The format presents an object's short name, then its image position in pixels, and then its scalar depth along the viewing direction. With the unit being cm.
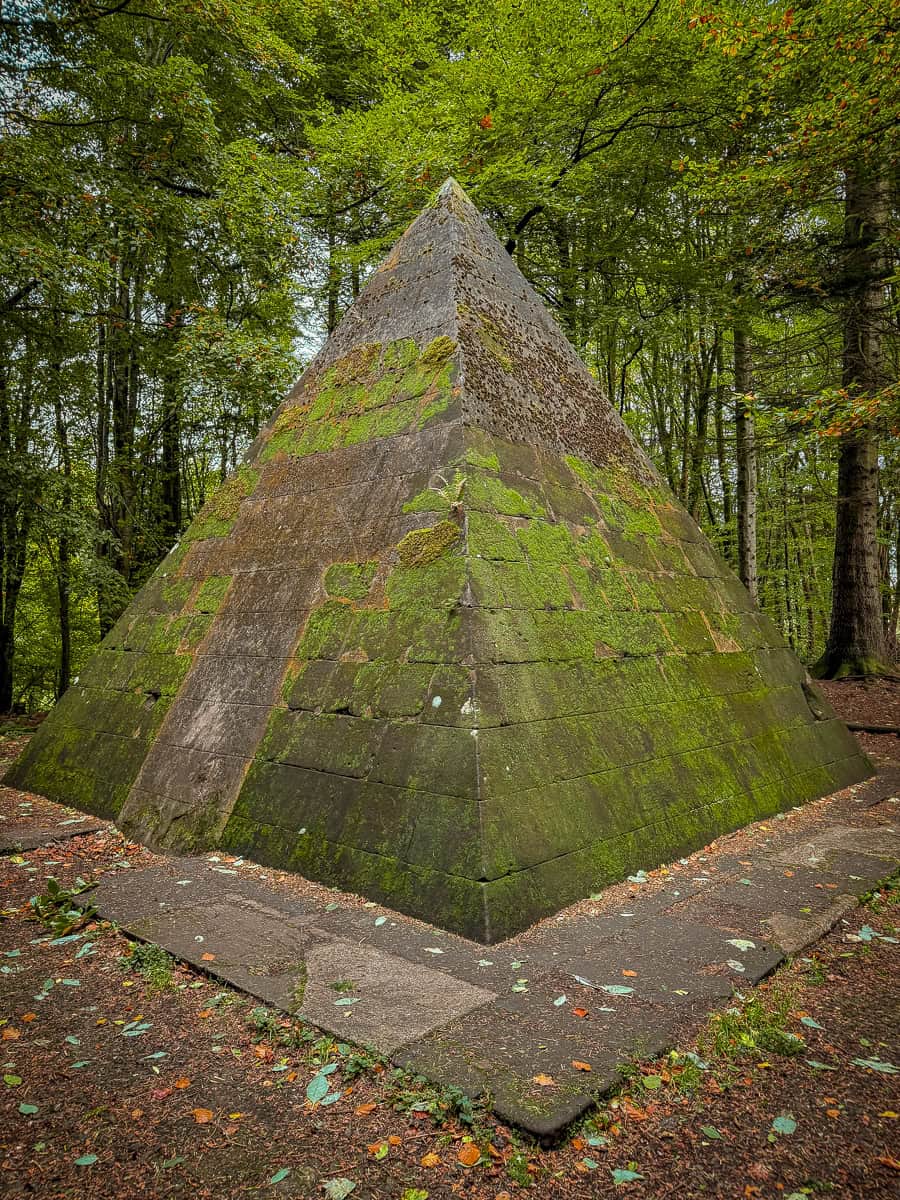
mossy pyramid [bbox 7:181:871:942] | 345
